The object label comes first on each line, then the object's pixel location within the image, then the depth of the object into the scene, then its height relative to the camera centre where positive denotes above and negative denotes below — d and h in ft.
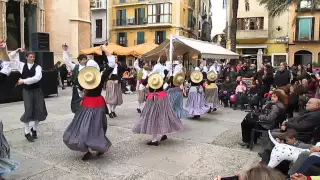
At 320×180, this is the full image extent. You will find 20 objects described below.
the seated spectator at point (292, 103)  21.97 -2.11
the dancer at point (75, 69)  20.02 +0.16
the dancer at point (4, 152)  12.80 -3.20
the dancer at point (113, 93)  30.17 -1.98
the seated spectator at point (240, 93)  37.12 -2.42
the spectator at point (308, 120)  15.45 -2.26
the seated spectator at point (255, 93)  34.96 -2.41
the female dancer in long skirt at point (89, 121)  16.58 -2.54
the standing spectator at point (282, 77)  35.22 -0.56
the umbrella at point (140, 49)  68.34 +4.67
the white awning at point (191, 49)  39.52 +2.91
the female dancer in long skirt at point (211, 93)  33.40 -2.15
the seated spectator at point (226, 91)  39.04 -2.28
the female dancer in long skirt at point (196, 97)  29.55 -2.28
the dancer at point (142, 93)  32.83 -2.13
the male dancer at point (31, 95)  19.54 -1.46
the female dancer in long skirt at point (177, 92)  26.53 -1.67
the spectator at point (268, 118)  19.15 -2.72
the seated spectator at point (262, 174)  6.20 -1.93
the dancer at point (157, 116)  20.20 -2.73
